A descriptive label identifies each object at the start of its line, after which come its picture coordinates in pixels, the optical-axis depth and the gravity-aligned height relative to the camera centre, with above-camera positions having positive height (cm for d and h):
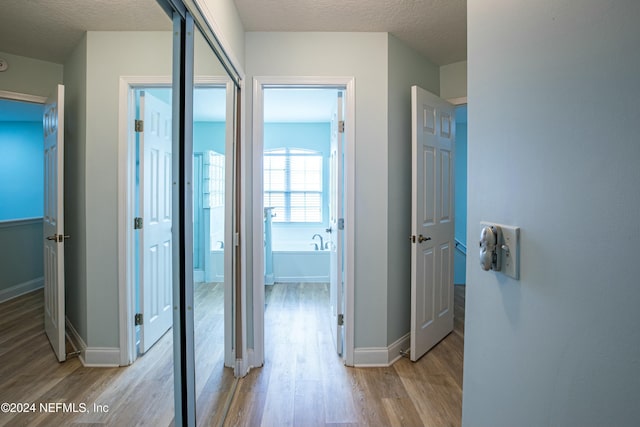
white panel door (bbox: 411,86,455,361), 239 -11
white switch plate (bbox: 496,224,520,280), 66 -9
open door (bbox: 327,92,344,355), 242 -20
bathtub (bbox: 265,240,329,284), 462 -85
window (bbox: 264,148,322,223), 561 +39
